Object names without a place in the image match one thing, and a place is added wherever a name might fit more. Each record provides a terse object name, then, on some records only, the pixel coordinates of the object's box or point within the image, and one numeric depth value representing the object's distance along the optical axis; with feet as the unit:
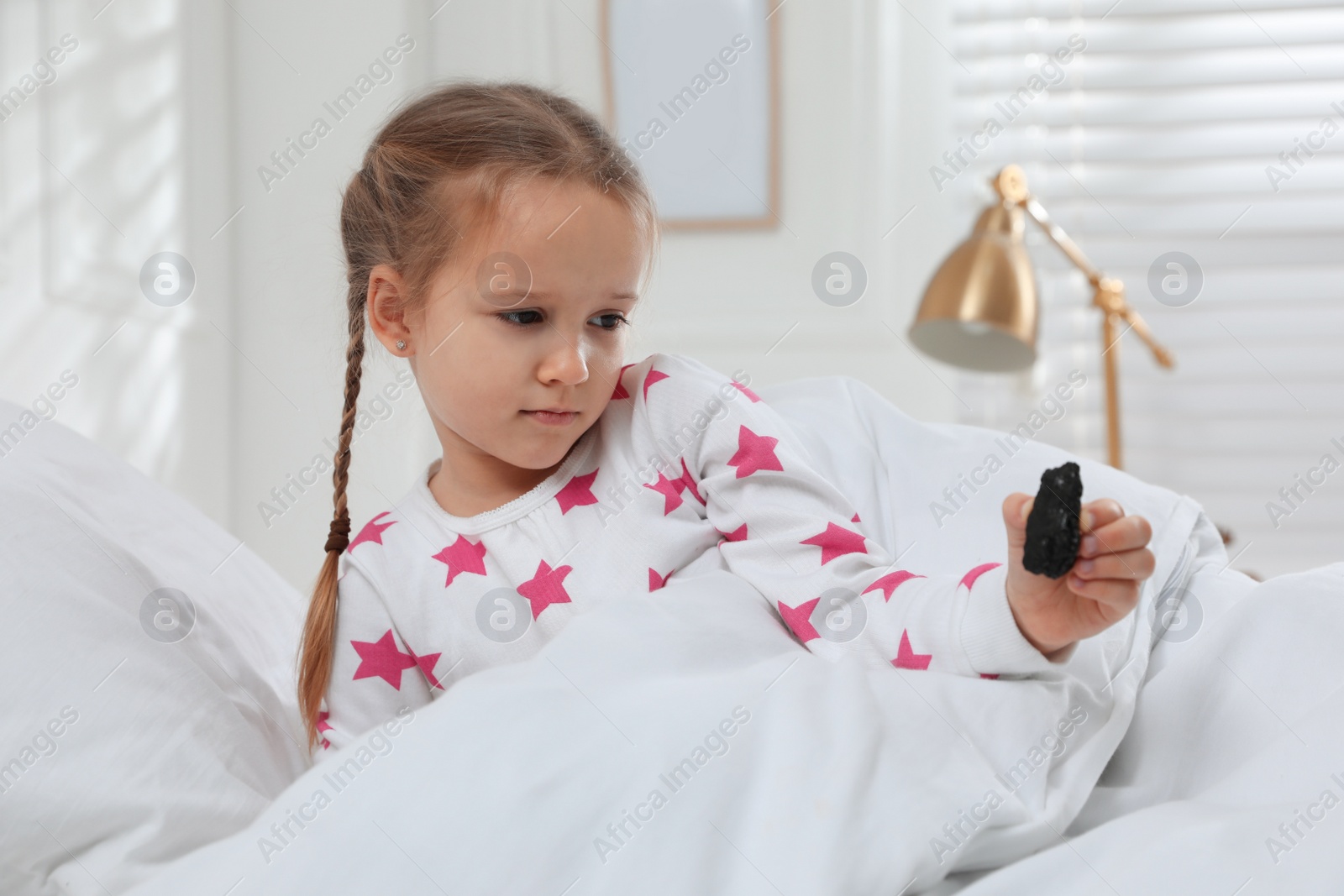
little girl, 2.42
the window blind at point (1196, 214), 5.98
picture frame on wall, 5.95
